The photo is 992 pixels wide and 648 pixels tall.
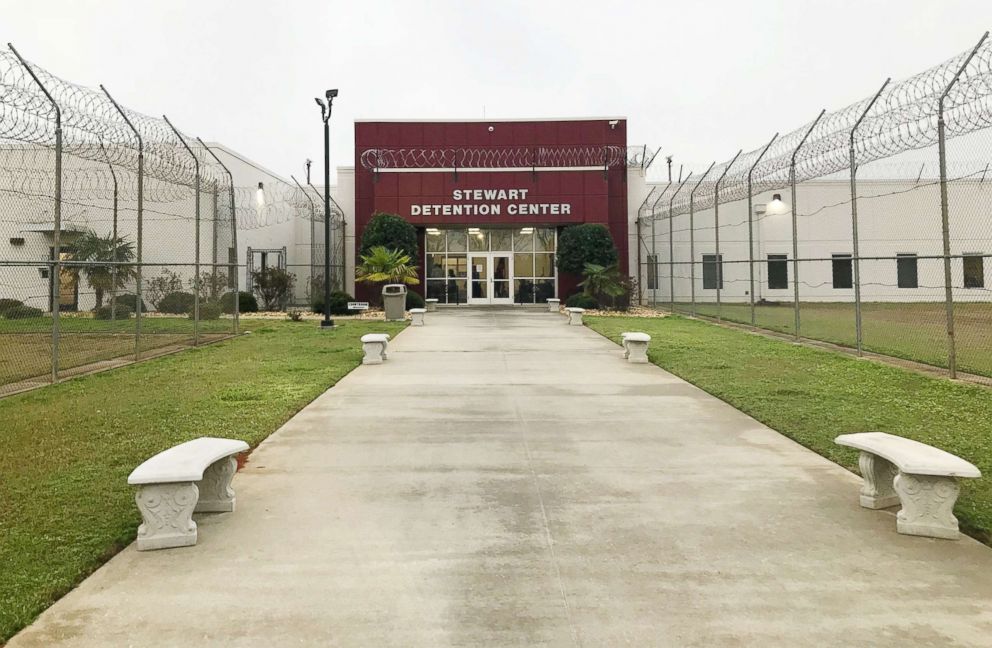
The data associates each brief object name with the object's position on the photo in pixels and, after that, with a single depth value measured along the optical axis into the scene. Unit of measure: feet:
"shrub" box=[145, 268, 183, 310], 82.79
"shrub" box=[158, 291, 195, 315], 81.97
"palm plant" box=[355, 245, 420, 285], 84.58
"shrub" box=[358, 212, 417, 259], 92.27
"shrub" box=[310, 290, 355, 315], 86.28
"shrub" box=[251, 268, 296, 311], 91.50
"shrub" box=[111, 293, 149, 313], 81.08
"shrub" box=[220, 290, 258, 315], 84.89
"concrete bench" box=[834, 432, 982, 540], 13.70
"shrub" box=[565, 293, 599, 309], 87.86
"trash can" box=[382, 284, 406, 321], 77.15
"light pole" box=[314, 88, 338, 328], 65.46
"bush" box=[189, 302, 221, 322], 76.33
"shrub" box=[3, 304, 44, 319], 61.72
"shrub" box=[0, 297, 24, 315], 59.72
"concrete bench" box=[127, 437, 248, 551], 13.30
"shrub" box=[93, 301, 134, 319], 73.22
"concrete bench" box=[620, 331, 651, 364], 41.14
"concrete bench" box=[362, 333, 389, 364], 41.09
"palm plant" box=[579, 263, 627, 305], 87.20
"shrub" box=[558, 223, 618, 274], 92.89
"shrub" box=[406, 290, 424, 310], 89.97
